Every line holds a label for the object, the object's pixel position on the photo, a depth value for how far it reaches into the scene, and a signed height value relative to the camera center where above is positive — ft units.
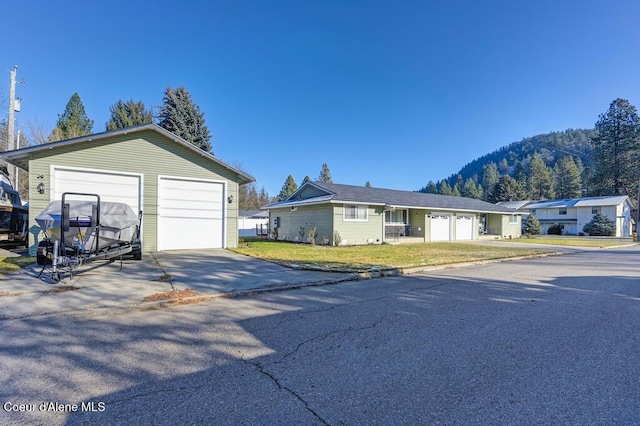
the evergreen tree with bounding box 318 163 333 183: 197.88 +29.63
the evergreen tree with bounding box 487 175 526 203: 179.22 +17.59
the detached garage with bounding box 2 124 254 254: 36.73 +5.14
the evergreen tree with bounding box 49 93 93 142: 117.08 +40.33
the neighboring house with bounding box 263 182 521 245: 61.36 +1.04
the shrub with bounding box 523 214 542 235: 115.44 -1.55
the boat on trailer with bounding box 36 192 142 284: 21.89 -1.13
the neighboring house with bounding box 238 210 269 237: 110.49 -0.66
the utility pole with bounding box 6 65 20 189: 51.37 +18.97
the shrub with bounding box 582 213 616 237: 118.62 -1.86
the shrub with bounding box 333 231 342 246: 59.06 -3.40
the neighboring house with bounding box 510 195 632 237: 122.62 +3.87
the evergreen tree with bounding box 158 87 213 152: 100.68 +33.76
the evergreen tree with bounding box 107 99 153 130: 113.09 +39.03
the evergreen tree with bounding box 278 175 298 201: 189.96 +20.57
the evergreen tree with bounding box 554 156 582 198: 195.83 +24.92
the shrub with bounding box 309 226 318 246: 60.34 -2.93
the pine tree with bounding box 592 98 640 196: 151.74 +35.70
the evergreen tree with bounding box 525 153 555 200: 212.23 +24.47
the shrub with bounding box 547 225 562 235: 134.51 -3.89
